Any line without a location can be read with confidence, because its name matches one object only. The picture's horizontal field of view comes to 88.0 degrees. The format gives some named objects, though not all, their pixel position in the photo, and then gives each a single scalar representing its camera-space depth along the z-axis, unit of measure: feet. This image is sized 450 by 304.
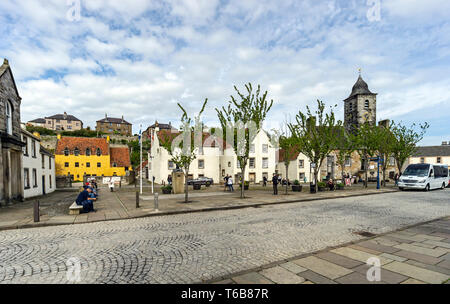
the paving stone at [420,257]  16.90
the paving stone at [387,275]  13.91
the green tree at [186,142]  52.21
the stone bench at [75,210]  38.15
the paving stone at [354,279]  13.78
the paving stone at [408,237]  22.45
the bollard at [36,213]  31.91
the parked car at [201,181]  110.13
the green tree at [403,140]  100.01
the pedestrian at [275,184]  65.29
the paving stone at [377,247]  19.34
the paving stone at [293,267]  15.45
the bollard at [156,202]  39.60
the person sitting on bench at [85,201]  38.88
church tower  165.37
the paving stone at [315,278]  13.80
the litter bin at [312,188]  70.36
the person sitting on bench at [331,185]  77.51
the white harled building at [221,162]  123.65
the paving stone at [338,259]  16.46
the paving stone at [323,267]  14.92
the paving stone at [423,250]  18.34
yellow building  154.51
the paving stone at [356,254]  17.16
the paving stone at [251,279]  13.98
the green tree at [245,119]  57.52
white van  71.15
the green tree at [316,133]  70.85
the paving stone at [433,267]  15.20
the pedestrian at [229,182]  75.72
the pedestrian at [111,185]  86.38
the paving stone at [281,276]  13.94
